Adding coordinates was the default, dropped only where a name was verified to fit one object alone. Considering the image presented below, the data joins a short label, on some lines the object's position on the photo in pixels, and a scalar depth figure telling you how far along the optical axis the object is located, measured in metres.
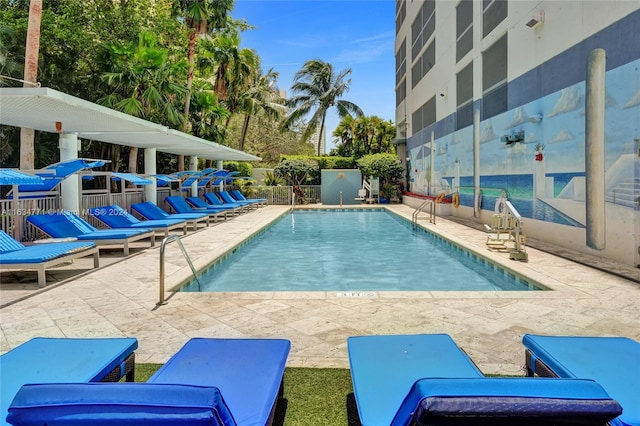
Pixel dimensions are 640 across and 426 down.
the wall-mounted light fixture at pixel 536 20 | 9.87
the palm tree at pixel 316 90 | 32.59
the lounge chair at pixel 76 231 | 7.77
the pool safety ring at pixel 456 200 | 16.44
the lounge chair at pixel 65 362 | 2.27
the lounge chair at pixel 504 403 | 1.33
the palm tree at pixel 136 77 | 14.66
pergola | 6.37
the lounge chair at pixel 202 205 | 15.85
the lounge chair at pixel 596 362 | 2.05
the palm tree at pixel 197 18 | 18.91
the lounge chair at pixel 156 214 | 11.61
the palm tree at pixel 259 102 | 28.70
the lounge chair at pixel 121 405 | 1.35
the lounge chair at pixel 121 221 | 9.59
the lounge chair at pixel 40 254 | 5.79
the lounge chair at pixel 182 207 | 14.14
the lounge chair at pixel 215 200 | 17.75
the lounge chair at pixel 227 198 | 19.31
